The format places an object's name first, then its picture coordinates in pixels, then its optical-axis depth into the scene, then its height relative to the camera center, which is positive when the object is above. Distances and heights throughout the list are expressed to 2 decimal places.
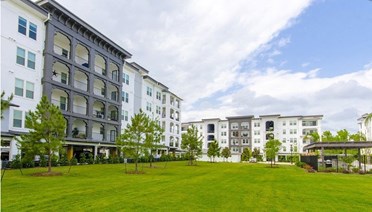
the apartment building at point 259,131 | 96.38 +2.38
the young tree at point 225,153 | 76.51 -3.83
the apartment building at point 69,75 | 30.22 +8.04
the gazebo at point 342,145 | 36.75 -0.74
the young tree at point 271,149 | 52.09 -1.84
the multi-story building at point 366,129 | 85.75 +2.93
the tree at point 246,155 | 86.76 -4.85
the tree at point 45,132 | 22.19 +0.33
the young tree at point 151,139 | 31.99 -0.19
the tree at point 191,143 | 49.44 -0.88
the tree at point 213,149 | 59.00 -2.20
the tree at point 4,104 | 11.60 +1.22
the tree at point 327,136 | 77.02 +0.69
